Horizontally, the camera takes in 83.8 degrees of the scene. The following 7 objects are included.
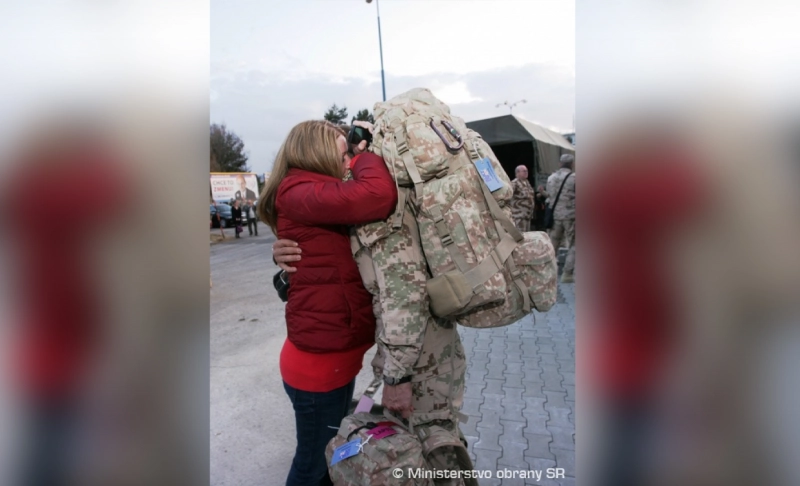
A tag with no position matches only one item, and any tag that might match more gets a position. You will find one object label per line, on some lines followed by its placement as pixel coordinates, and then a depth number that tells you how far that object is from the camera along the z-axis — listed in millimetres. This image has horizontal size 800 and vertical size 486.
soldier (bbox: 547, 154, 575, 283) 7008
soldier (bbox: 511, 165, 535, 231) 9070
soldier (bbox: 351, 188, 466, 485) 1576
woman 1634
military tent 11375
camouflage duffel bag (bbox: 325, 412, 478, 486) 1519
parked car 18422
